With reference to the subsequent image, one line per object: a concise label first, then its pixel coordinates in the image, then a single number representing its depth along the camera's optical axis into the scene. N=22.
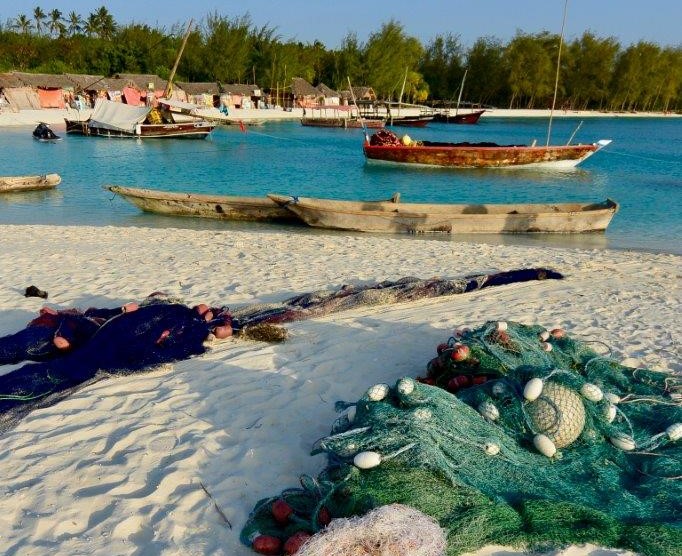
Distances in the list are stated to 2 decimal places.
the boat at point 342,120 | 49.00
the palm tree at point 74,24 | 82.94
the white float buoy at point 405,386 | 3.29
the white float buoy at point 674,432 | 3.58
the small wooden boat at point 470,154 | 22.55
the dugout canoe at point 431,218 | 12.95
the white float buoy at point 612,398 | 3.87
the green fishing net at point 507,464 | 2.77
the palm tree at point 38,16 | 80.62
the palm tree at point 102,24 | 80.38
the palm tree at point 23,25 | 77.88
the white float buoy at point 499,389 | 3.64
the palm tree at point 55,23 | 81.31
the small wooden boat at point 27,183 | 17.27
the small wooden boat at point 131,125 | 34.78
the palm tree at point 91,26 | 80.69
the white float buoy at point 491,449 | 3.21
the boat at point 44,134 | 32.12
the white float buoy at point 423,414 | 3.15
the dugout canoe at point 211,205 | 14.02
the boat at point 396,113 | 49.62
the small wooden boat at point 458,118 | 51.22
